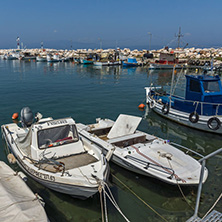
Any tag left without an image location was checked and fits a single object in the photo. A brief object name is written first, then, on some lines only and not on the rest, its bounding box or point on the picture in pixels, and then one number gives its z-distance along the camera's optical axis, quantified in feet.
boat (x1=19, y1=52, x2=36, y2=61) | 319.53
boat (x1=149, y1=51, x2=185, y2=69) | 209.29
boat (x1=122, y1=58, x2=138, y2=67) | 233.74
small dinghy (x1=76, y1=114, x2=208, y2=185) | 28.81
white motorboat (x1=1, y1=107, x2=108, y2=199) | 26.25
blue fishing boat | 50.24
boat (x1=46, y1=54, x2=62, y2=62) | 279.08
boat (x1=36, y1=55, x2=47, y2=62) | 289.33
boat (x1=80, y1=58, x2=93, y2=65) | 253.03
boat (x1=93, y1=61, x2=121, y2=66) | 232.53
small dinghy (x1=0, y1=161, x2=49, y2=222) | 18.39
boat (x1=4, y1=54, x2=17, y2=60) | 322.47
